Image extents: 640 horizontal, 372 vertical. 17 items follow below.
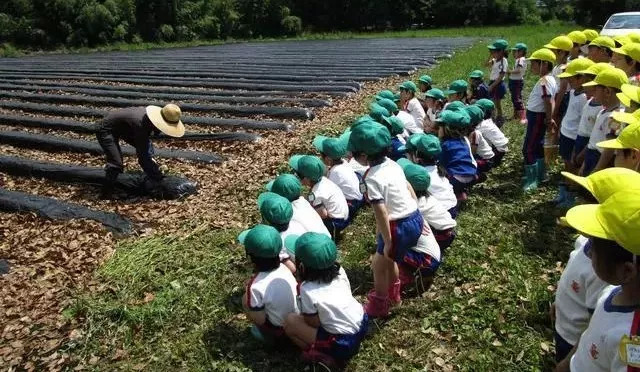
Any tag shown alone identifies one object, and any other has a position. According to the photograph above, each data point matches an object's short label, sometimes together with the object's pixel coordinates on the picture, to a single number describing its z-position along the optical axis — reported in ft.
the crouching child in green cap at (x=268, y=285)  12.46
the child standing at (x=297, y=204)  15.35
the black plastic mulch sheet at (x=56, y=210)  20.18
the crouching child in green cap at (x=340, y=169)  18.71
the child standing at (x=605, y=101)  15.47
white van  48.11
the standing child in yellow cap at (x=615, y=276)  6.34
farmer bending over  22.16
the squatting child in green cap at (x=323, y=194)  17.06
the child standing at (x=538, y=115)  20.97
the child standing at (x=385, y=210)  13.12
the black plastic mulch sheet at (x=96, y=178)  23.32
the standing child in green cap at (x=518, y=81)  31.55
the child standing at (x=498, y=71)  31.96
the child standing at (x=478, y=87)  31.18
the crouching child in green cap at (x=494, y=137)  22.99
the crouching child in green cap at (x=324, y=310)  11.73
